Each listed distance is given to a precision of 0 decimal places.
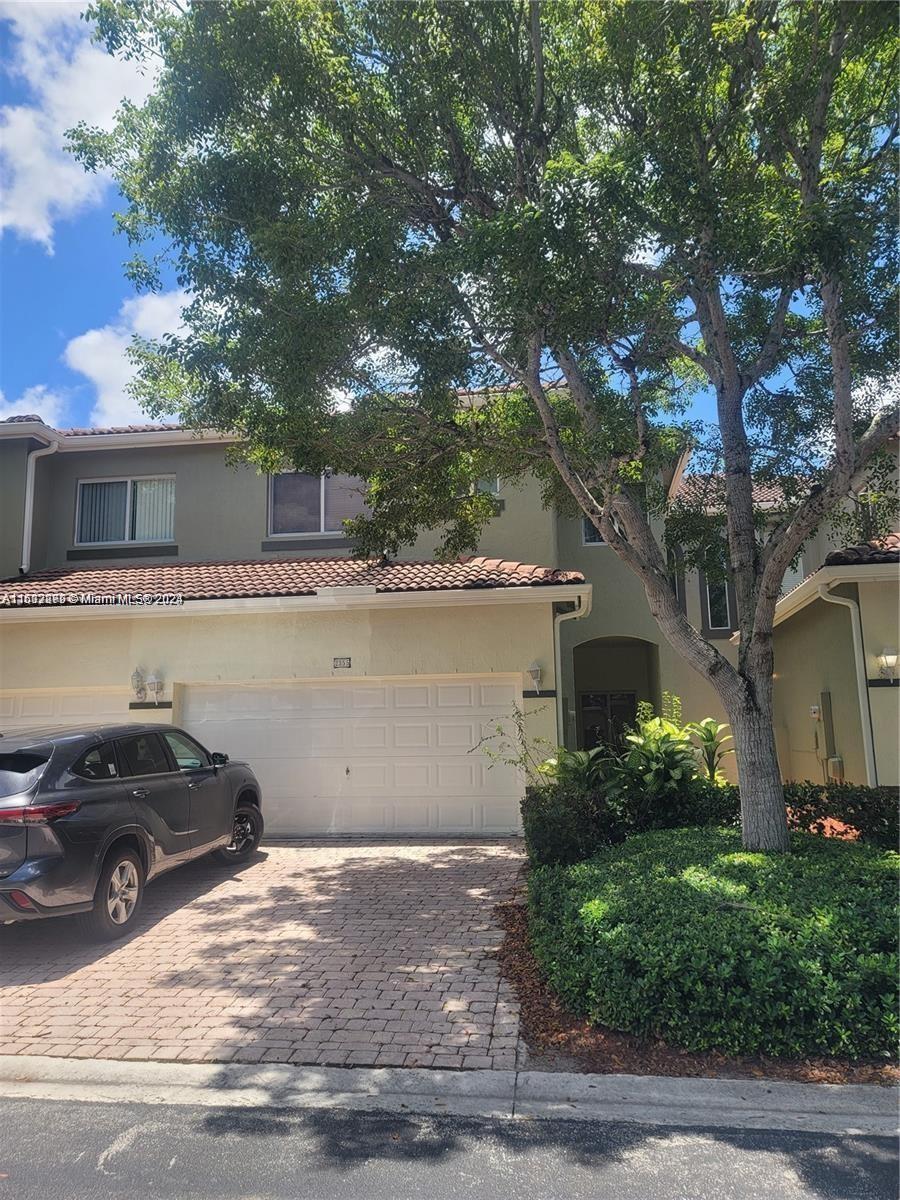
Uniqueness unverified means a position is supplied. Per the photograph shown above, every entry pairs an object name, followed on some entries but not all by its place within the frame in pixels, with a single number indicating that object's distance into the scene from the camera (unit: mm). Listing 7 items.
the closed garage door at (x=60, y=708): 11312
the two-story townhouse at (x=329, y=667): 10672
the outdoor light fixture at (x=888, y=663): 9891
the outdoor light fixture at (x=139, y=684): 11086
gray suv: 5730
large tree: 6105
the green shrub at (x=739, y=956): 4266
